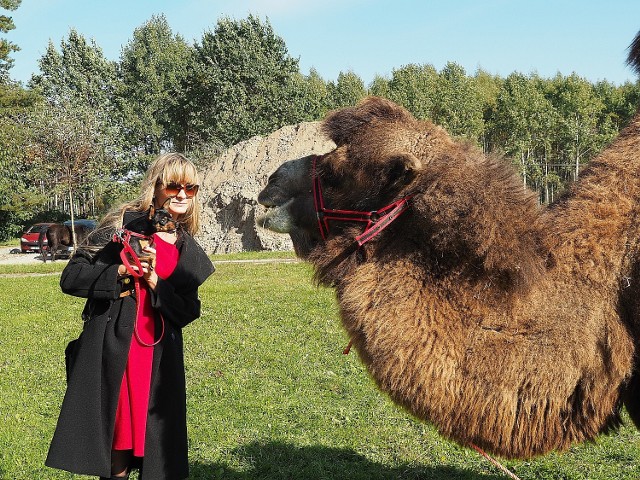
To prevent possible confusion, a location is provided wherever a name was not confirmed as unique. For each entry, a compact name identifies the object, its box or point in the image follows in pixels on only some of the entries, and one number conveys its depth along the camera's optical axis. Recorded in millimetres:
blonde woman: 2990
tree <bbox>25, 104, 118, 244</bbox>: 31359
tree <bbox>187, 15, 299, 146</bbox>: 39656
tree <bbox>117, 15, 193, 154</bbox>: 46234
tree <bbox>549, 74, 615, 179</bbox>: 39844
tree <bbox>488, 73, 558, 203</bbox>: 43750
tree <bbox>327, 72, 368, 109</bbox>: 53062
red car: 29109
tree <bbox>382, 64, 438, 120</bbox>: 48000
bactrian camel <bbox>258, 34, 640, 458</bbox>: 2555
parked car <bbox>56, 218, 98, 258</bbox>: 24456
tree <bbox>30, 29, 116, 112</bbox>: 46812
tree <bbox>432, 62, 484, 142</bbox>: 45219
